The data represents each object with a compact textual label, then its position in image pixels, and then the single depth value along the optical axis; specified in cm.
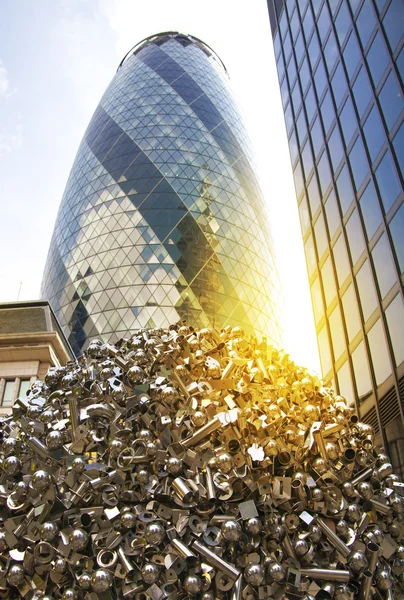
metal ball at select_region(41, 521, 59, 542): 474
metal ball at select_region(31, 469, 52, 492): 496
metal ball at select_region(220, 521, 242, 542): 461
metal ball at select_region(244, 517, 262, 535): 475
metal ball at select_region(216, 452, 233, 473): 500
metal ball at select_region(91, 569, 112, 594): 441
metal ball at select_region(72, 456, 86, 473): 505
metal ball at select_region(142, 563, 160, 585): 444
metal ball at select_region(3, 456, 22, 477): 539
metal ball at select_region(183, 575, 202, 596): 443
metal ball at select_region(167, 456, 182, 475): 499
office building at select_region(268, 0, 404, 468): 1207
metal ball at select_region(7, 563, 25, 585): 470
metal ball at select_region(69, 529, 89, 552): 465
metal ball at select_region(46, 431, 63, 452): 539
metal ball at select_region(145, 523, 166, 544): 461
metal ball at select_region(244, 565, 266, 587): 451
